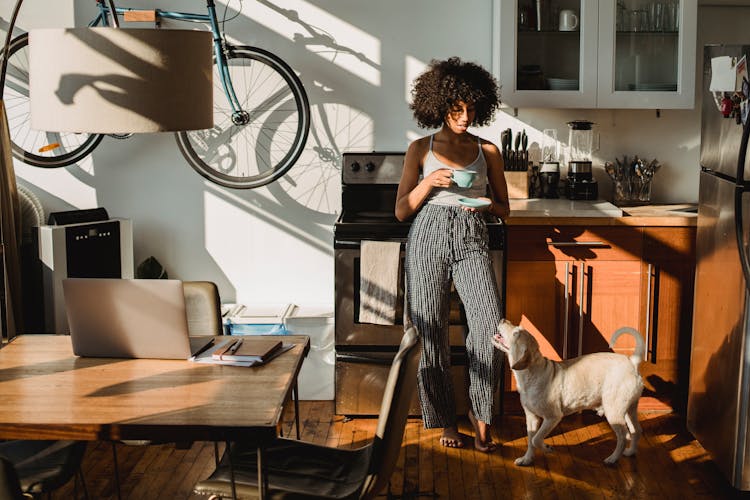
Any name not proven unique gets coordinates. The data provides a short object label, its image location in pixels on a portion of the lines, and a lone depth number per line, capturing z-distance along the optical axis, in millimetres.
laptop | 2643
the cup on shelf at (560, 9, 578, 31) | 4348
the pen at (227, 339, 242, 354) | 2835
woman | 3646
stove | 4035
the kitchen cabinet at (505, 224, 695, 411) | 4156
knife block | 4586
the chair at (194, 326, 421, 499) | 2363
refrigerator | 3273
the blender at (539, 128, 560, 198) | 4629
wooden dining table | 2262
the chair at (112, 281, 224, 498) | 3264
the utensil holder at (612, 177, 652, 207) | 4609
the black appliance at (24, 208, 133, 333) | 4156
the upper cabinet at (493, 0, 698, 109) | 4324
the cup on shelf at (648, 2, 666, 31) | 4355
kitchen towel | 4020
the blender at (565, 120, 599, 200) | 4586
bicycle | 4539
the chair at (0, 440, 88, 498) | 2609
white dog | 3672
